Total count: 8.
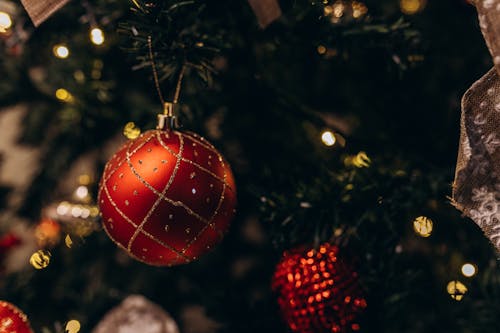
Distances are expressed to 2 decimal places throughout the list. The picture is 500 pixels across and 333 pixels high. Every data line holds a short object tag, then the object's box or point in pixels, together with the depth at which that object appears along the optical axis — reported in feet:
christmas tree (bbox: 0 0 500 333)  2.08
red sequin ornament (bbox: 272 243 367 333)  2.16
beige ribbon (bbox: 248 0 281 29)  2.22
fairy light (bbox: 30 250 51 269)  2.38
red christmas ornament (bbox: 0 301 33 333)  2.15
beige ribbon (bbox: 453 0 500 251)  1.99
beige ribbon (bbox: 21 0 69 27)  2.09
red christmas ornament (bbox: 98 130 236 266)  2.05
